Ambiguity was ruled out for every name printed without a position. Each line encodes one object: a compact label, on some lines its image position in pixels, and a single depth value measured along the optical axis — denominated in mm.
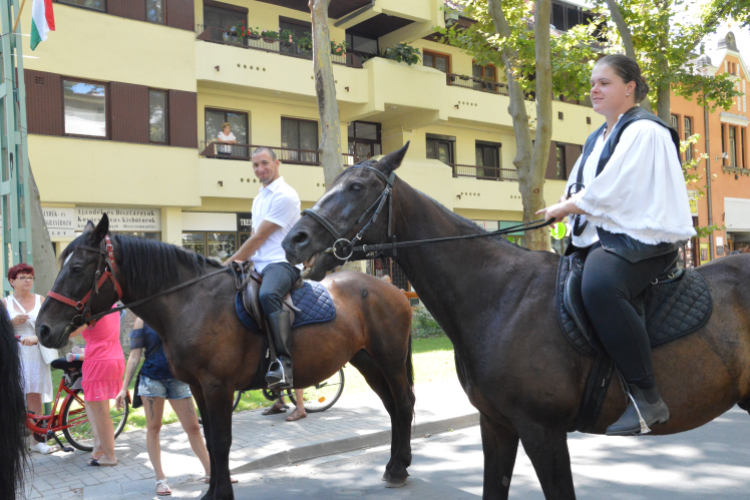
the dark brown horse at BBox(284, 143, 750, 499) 2984
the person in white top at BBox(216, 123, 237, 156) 20500
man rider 5195
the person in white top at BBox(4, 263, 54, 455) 7051
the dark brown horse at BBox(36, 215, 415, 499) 4801
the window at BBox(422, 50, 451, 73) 27312
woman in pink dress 6493
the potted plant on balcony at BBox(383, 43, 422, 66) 23805
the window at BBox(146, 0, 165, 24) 19016
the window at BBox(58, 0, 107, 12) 17703
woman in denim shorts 5602
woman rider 2881
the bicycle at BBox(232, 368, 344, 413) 8797
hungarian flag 9102
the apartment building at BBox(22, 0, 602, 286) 17406
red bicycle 7020
